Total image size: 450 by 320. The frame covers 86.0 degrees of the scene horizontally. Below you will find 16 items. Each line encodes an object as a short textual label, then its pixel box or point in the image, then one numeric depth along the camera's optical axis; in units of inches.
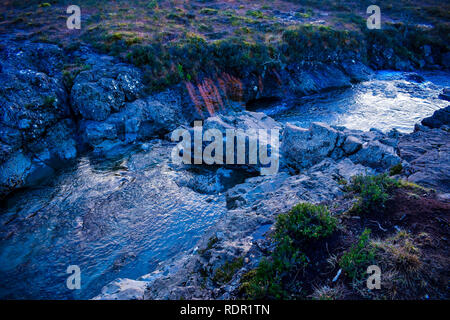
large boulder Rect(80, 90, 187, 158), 673.0
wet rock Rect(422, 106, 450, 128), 668.1
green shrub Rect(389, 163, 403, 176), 392.2
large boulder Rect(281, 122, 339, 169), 528.4
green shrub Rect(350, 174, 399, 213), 278.7
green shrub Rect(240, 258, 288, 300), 205.6
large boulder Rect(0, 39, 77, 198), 555.5
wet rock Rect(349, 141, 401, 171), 446.9
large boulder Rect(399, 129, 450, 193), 343.9
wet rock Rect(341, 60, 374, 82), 1208.8
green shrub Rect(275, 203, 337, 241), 250.7
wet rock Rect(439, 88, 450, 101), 966.7
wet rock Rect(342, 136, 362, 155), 506.3
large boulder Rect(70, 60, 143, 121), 697.6
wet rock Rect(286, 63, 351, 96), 1076.5
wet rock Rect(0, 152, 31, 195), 520.1
